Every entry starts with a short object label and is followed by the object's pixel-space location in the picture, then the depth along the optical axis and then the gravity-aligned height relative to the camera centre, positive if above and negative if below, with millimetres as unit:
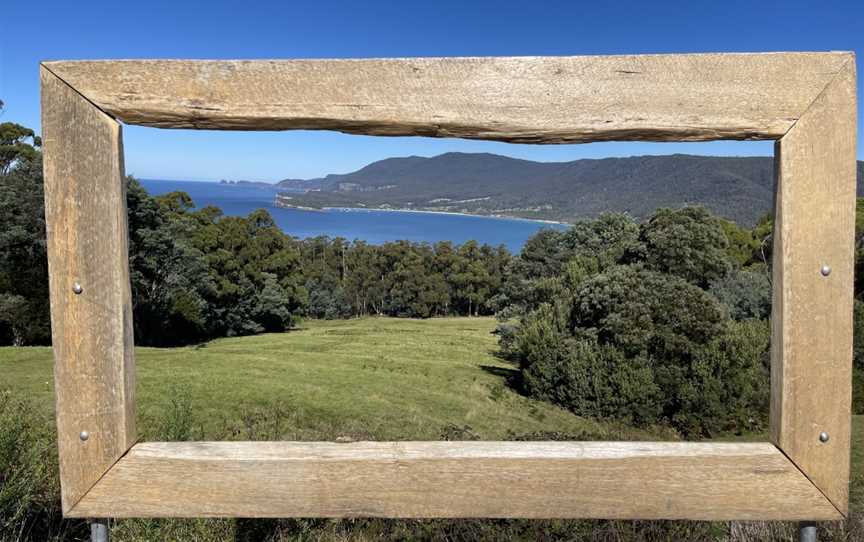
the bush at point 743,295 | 16875 -1552
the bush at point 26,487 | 2871 -1218
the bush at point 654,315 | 14930 -1853
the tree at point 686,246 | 16594 -112
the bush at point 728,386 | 14500 -3583
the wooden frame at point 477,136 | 1620 -72
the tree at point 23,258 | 17109 -167
